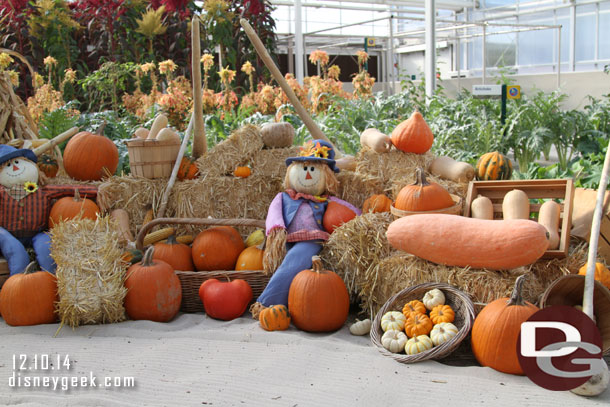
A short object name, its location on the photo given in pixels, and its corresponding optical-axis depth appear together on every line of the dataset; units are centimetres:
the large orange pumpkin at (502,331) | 267
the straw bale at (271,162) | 455
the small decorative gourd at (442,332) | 286
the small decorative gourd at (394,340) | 291
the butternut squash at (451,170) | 411
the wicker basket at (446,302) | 278
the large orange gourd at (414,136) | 426
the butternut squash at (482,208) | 355
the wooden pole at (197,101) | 466
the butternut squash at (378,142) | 435
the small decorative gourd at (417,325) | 296
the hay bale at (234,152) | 454
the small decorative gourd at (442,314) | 300
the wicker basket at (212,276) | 381
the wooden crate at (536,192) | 332
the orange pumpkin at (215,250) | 406
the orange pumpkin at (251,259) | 395
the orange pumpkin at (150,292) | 356
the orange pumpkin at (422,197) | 355
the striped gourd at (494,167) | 406
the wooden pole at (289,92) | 472
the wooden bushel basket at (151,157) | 453
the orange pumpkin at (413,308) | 308
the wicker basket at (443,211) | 354
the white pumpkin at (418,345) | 285
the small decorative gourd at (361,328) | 333
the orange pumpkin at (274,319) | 336
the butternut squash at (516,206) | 344
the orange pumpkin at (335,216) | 387
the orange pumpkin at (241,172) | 450
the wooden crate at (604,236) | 353
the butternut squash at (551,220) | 329
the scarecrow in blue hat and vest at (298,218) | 360
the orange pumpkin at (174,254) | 406
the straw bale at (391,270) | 309
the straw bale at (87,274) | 340
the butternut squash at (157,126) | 478
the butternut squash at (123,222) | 427
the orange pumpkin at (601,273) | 321
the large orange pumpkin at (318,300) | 334
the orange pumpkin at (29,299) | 347
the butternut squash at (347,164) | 461
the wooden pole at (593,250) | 270
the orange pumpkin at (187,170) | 470
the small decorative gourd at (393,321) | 303
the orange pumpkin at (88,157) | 462
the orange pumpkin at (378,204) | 403
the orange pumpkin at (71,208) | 407
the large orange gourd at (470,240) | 297
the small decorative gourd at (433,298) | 310
